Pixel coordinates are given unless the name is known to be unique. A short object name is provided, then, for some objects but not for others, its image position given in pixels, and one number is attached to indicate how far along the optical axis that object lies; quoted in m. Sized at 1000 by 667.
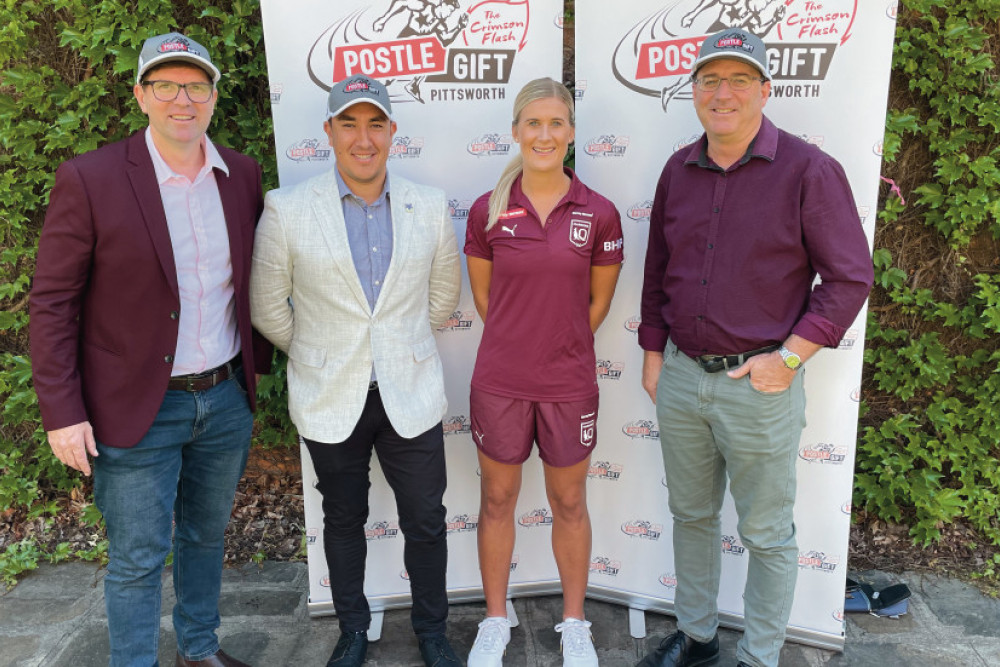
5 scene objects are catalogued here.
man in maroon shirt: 2.40
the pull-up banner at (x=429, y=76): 3.00
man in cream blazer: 2.62
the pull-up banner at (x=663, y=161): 2.79
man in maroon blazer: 2.29
